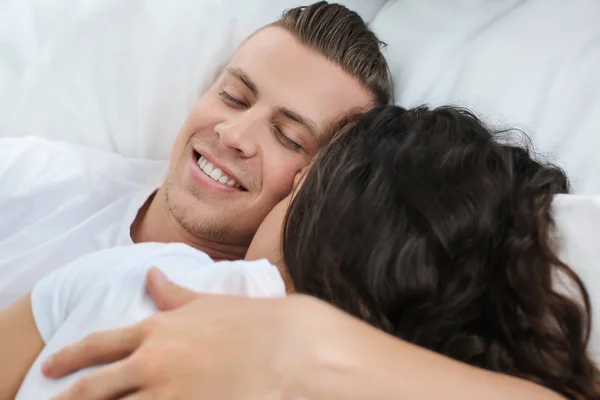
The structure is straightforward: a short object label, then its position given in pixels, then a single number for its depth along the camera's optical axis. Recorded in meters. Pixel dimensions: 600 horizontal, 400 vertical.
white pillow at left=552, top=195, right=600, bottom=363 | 0.75
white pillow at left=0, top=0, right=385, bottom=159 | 1.31
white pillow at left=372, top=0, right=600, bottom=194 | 1.01
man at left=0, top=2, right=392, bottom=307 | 1.04
